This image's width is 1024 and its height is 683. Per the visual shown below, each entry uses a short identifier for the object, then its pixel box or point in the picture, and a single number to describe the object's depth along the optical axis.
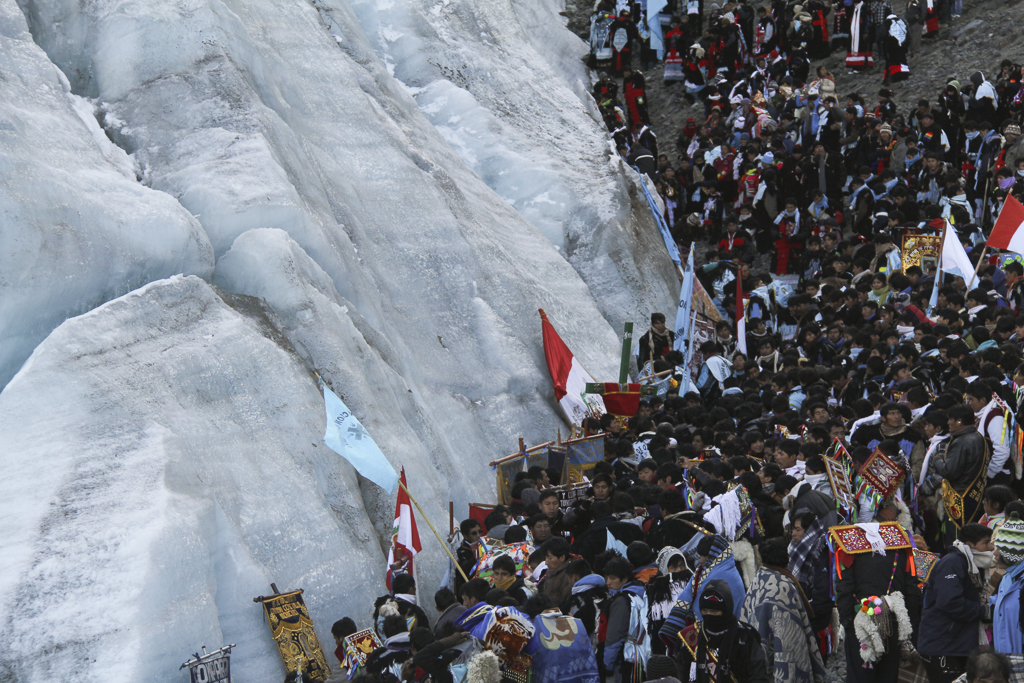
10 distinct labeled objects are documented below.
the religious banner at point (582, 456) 26.69
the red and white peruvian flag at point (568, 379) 33.12
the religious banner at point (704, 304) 37.78
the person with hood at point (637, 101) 53.56
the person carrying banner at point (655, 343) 36.75
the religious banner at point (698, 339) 34.77
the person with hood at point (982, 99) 38.56
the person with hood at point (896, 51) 48.72
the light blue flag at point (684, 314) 35.12
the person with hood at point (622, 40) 56.19
